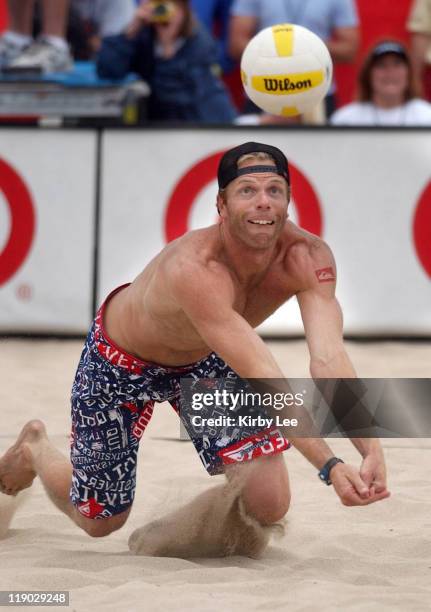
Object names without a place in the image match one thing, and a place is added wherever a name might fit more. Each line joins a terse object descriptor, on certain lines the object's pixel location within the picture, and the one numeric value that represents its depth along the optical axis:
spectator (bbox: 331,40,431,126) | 16.72
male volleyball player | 7.95
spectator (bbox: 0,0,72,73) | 17.42
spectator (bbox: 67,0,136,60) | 18.44
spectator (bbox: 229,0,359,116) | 17.48
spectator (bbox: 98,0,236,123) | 16.80
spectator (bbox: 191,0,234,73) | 18.70
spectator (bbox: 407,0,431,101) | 18.36
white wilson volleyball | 9.60
